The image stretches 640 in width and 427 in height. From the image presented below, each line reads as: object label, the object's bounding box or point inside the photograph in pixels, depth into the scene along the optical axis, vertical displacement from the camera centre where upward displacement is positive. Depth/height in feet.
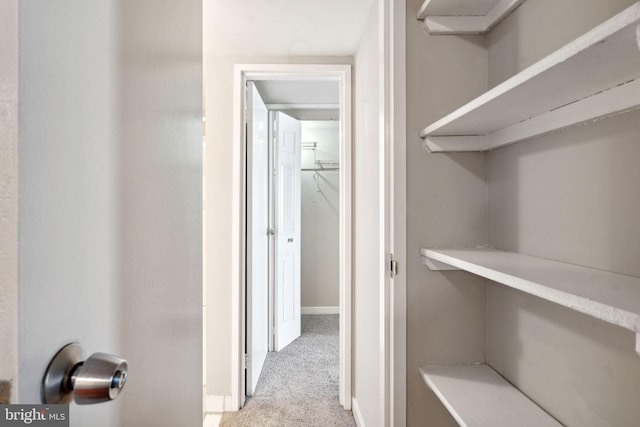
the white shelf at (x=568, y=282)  1.72 -0.46
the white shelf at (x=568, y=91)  1.78 +0.81
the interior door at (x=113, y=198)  1.28 +0.06
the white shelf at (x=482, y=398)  3.02 -1.77
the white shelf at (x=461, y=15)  3.84 +2.16
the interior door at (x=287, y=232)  10.91 -0.70
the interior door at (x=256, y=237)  8.23 -0.67
